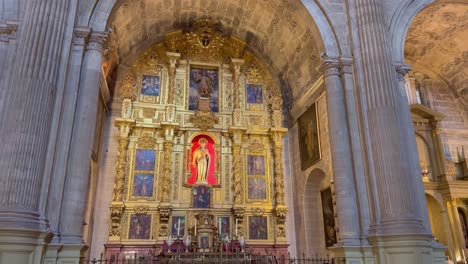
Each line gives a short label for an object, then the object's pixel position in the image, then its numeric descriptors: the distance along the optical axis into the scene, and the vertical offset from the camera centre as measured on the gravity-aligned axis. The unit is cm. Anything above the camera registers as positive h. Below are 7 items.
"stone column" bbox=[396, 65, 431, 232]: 986 +301
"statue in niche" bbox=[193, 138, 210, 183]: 1536 +370
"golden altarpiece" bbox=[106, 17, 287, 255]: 1434 +425
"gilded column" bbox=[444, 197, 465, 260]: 1522 +99
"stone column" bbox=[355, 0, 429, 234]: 922 +290
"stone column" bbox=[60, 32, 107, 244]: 852 +257
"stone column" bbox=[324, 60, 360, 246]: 988 +251
